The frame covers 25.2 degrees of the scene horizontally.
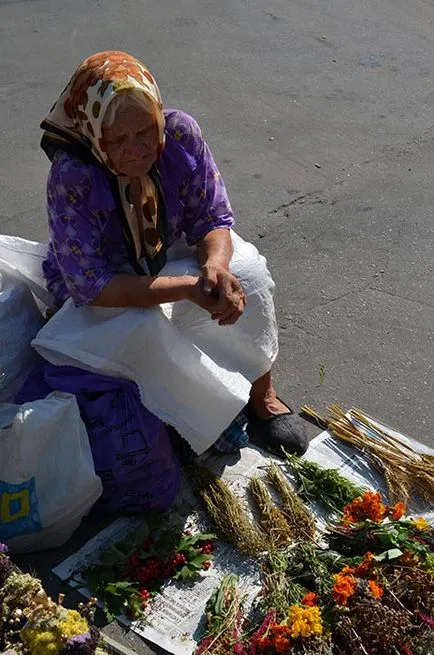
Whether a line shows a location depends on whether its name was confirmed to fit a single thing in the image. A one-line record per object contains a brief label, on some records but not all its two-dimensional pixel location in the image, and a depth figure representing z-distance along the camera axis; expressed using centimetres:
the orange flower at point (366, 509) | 254
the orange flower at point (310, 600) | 231
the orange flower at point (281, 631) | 222
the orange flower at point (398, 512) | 252
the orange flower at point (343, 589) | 225
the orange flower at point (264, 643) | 224
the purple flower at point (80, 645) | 189
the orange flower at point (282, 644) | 220
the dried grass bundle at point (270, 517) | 262
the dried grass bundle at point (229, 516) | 259
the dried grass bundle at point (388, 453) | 281
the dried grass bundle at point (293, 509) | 265
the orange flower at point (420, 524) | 248
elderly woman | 253
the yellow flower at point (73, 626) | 192
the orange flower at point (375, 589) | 225
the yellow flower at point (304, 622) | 220
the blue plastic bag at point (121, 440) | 266
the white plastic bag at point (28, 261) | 300
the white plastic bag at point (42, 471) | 255
